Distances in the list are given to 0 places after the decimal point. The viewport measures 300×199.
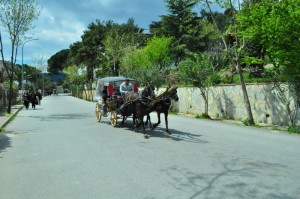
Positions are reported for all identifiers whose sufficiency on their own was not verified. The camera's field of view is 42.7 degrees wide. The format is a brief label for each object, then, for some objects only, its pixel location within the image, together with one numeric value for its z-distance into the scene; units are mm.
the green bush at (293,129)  15280
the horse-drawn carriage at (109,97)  16956
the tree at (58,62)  130575
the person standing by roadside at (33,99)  38062
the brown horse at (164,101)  13580
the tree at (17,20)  28922
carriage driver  16766
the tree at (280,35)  15516
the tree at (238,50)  18906
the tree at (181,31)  54312
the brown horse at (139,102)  14211
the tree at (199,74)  23762
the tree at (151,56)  47125
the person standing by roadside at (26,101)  38091
